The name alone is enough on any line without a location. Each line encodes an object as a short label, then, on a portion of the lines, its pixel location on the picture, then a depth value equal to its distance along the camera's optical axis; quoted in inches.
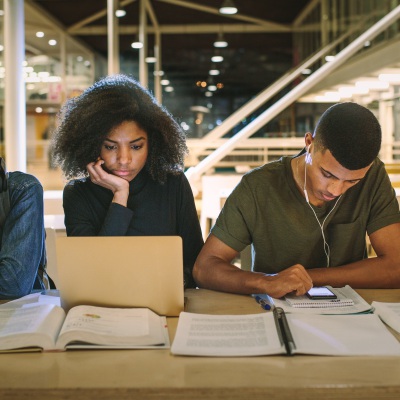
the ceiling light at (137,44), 370.2
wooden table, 40.5
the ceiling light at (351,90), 339.0
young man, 71.2
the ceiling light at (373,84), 339.6
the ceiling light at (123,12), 380.5
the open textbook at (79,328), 48.5
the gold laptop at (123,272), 57.7
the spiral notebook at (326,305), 57.6
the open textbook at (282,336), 46.9
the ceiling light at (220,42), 512.4
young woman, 82.0
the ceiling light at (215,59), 550.3
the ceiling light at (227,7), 327.0
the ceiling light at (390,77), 318.2
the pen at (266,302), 60.1
